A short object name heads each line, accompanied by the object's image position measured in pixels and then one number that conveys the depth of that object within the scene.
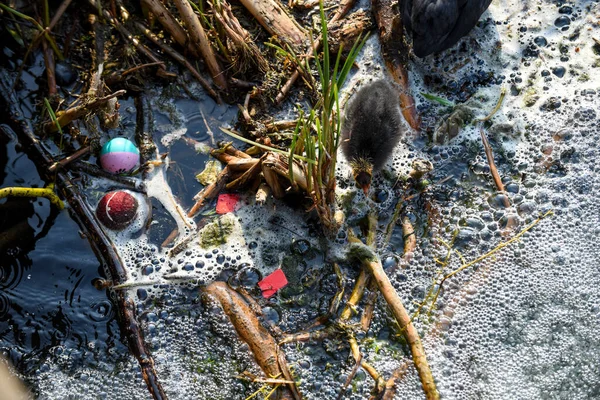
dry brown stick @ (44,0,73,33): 2.90
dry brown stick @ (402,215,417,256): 2.66
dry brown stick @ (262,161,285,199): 2.54
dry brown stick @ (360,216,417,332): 2.48
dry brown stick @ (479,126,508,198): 2.82
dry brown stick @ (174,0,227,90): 2.85
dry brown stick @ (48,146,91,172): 2.68
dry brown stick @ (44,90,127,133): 2.64
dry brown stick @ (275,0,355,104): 2.92
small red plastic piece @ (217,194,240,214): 2.73
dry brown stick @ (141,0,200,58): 2.92
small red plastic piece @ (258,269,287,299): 2.57
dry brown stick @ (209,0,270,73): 2.88
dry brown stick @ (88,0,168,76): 2.96
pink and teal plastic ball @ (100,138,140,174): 2.70
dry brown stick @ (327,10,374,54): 3.00
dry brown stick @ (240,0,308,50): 3.04
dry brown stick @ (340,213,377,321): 2.48
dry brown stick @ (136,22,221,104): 2.95
